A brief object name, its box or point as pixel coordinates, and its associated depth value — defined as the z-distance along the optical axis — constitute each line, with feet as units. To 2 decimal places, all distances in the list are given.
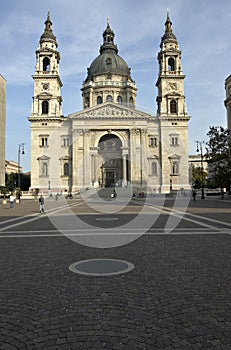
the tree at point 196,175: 289.39
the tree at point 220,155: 98.07
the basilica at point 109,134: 206.90
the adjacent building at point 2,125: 184.03
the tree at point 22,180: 264.52
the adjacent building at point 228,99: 161.17
